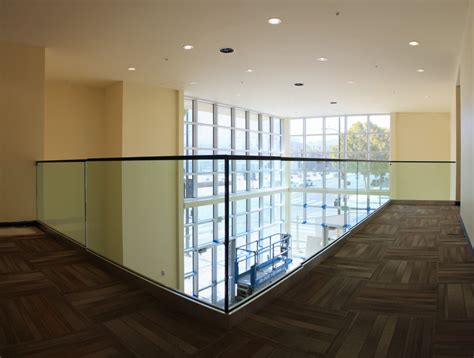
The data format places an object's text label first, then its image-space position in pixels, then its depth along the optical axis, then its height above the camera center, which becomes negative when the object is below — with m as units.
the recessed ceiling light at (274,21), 5.30 +2.24
